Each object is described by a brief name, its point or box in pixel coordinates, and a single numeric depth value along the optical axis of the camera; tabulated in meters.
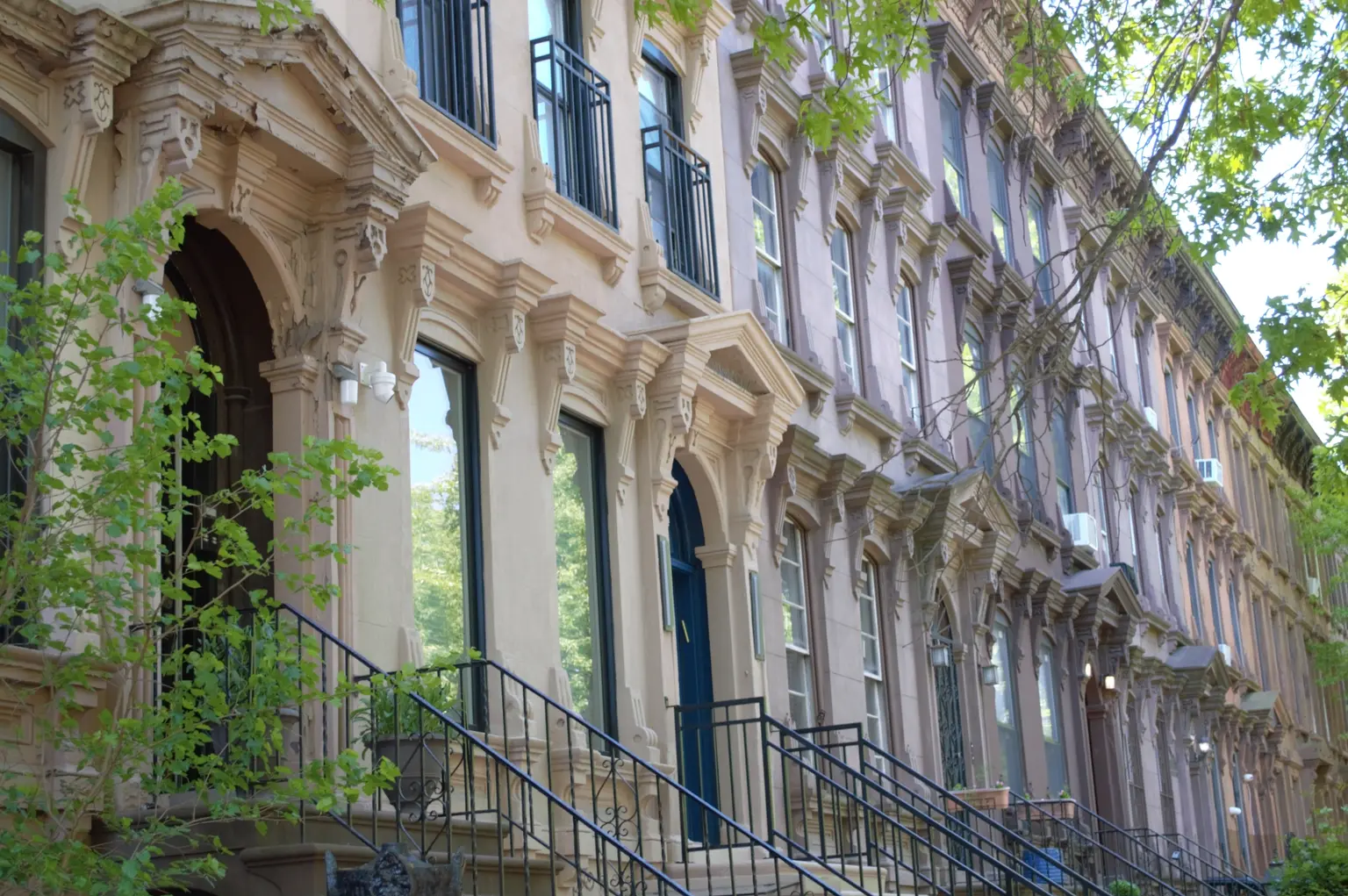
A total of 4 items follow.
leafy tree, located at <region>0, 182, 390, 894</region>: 6.21
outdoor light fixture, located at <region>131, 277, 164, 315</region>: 8.58
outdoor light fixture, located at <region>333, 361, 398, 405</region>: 10.16
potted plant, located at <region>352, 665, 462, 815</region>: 8.94
